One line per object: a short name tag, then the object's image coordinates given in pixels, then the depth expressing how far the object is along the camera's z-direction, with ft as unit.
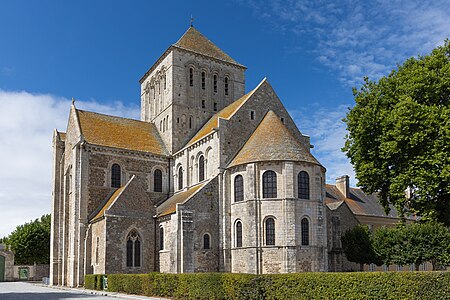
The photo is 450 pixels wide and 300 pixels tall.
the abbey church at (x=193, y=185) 104.53
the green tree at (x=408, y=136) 86.02
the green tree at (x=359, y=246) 115.85
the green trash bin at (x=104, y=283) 105.18
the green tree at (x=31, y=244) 214.90
